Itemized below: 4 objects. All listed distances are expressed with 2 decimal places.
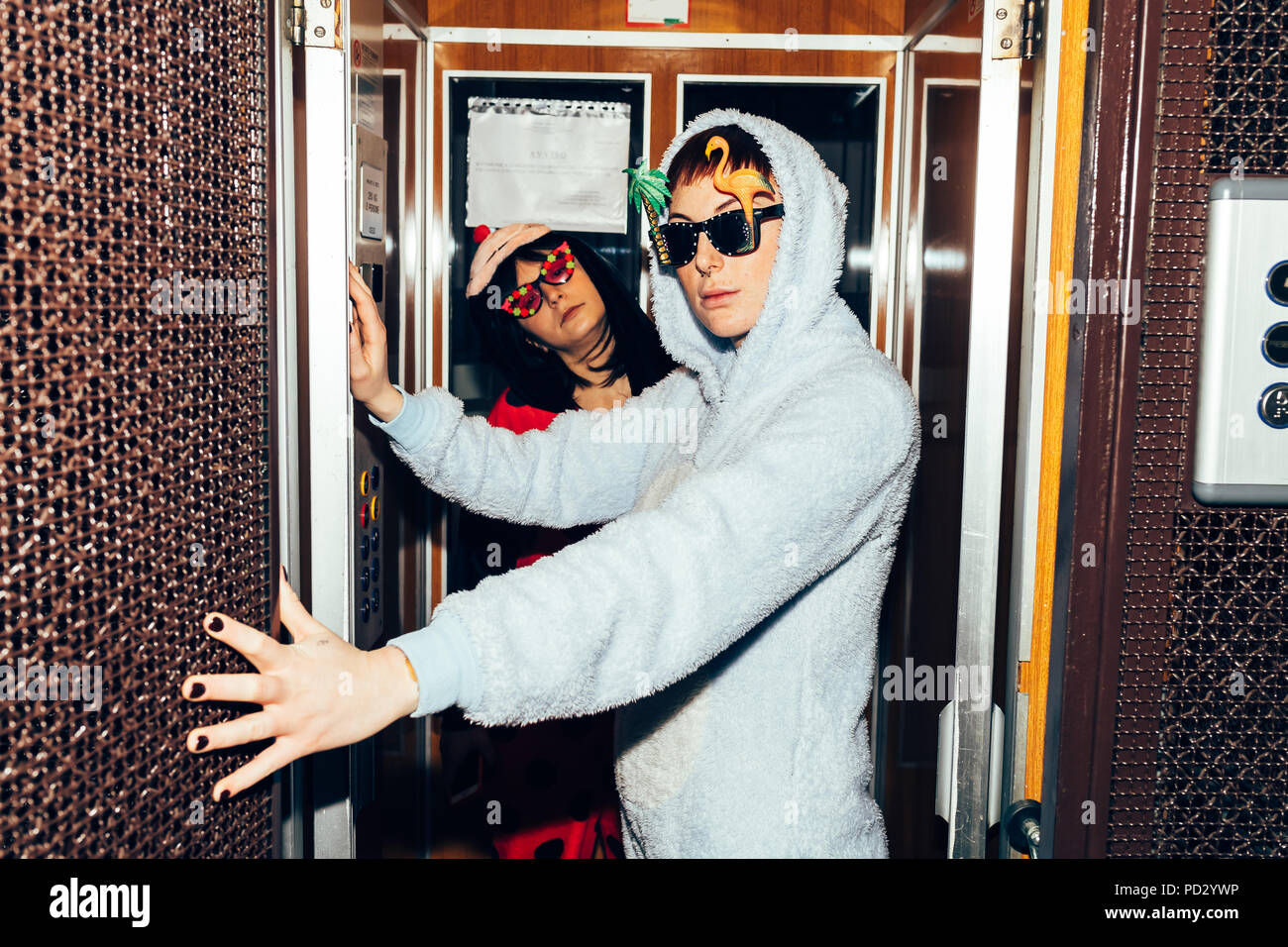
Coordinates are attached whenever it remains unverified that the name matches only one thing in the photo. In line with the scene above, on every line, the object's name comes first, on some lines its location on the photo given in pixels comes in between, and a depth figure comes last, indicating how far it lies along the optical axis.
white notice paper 2.45
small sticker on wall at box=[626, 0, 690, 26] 2.35
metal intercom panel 1.06
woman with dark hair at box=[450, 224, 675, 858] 2.37
